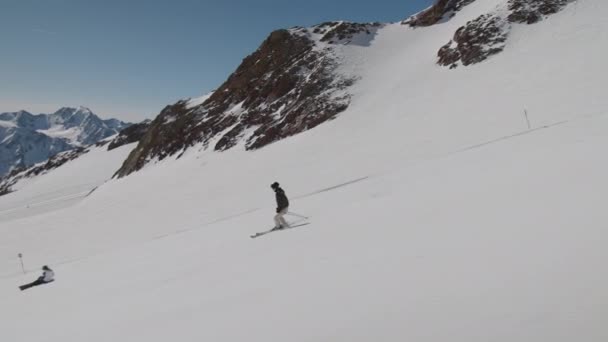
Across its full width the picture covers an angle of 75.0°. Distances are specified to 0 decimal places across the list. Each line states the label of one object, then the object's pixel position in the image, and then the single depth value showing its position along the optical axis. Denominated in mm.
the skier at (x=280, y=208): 13125
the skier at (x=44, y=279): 14420
